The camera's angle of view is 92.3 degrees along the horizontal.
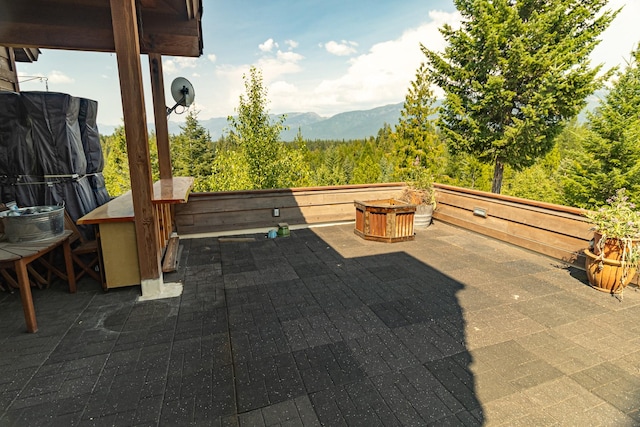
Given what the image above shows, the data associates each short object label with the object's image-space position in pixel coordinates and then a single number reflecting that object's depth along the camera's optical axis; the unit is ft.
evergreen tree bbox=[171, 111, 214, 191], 84.17
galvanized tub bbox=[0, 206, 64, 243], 9.44
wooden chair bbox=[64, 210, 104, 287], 11.35
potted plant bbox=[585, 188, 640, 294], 10.51
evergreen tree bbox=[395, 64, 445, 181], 61.67
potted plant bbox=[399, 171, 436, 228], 19.60
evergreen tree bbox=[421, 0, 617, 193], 29.40
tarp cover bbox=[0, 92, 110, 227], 11.35
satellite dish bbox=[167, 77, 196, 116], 16.84
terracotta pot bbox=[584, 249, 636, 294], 10.66
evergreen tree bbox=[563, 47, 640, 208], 35.09
